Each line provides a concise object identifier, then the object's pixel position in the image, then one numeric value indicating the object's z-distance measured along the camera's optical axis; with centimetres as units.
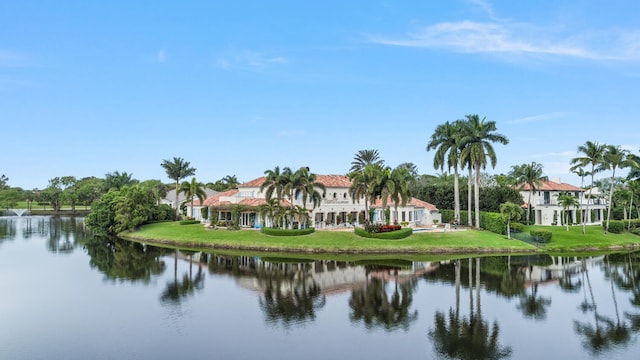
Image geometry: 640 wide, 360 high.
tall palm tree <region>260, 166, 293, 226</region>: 6134
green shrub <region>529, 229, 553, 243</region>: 5769
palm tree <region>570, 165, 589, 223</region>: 6627
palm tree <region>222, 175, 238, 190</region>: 13660
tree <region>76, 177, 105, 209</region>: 14438
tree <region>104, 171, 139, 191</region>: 12900
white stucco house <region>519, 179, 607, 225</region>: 7738
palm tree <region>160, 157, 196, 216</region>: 9050
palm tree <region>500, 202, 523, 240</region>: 6000
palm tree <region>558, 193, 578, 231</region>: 6544
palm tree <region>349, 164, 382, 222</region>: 5922
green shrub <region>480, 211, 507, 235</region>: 6269
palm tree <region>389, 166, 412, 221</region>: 5711
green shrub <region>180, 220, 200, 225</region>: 7562
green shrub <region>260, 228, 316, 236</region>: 5916
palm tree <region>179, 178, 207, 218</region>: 7706
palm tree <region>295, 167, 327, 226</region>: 6103
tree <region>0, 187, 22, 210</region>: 13992
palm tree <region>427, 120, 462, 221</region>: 6700
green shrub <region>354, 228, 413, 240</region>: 5662
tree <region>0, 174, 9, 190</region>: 17362
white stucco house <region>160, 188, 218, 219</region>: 11481
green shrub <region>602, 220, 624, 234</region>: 6738
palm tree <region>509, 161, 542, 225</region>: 7062
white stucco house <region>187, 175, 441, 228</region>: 6944
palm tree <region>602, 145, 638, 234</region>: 6306
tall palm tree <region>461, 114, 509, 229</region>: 6406
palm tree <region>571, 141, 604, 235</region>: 6241
